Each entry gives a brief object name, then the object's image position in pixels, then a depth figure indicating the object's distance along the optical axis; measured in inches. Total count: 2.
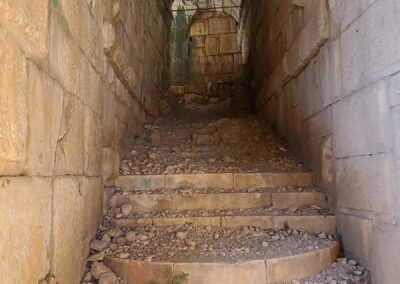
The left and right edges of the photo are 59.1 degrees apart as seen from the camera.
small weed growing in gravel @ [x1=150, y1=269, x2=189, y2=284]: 84.7
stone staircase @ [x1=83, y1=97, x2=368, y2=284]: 88.4
